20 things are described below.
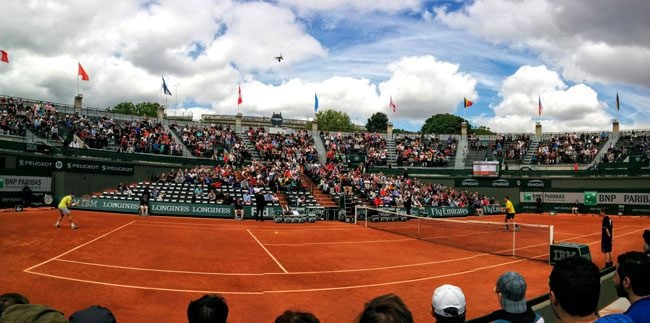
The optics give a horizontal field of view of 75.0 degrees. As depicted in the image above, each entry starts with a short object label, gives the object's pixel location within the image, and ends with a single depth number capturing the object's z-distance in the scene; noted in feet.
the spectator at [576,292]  10.44
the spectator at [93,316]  10.31
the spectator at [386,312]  8.48
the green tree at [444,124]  391.86
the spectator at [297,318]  8.75
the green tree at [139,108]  376.27
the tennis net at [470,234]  69.15
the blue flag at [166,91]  158.10
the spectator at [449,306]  12.86
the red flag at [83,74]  133.55
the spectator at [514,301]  14.62
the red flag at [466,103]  183.43
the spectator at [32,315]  8.41
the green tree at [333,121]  402.31
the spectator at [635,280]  12.32
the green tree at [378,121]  431.43
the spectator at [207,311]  11.02
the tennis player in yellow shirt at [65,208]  67.56
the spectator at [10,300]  11.83
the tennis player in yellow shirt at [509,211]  80.84
